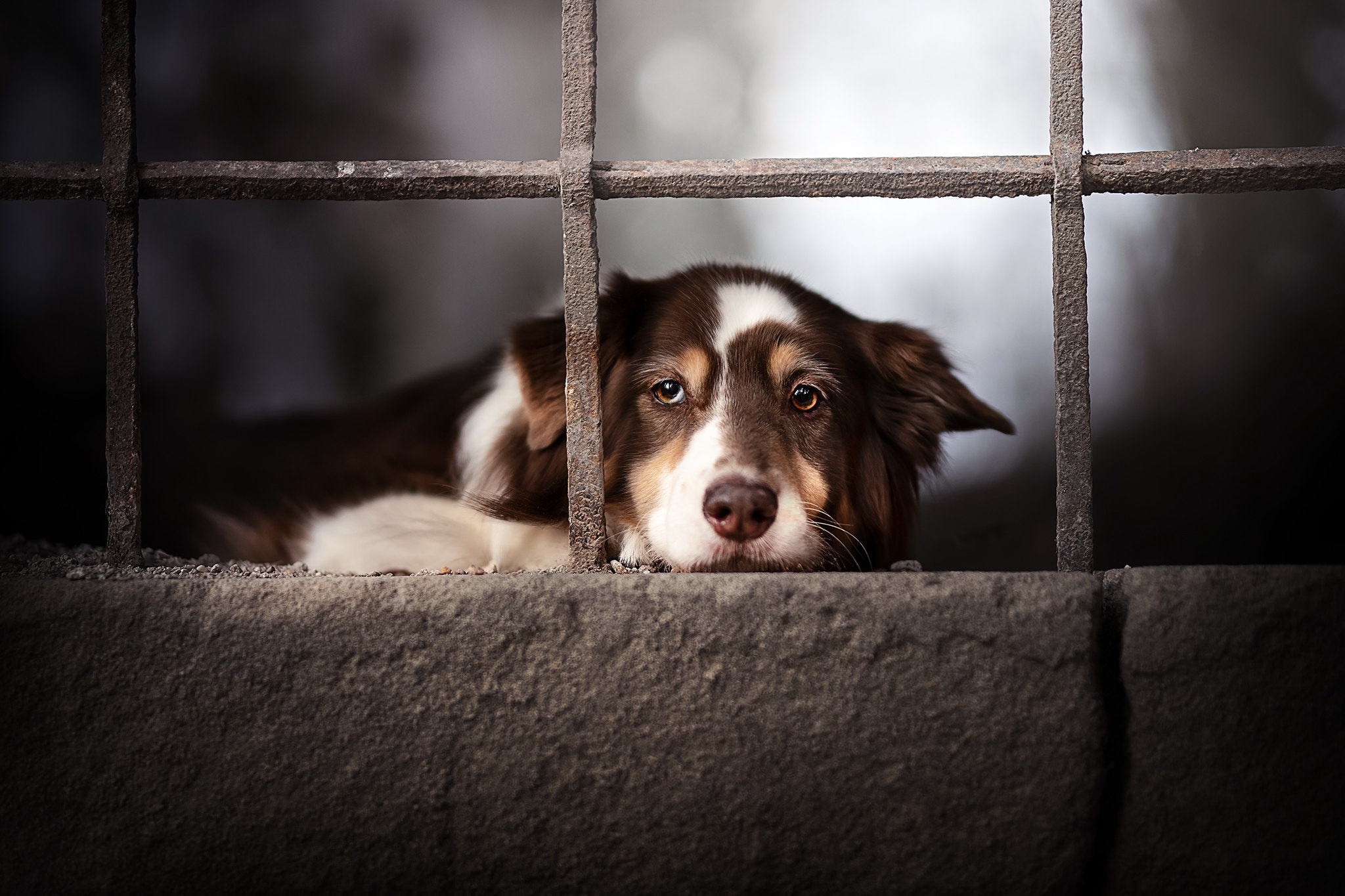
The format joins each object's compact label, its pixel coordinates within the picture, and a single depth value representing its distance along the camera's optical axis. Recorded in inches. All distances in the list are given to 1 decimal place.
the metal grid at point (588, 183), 66.7
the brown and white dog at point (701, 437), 71.7
